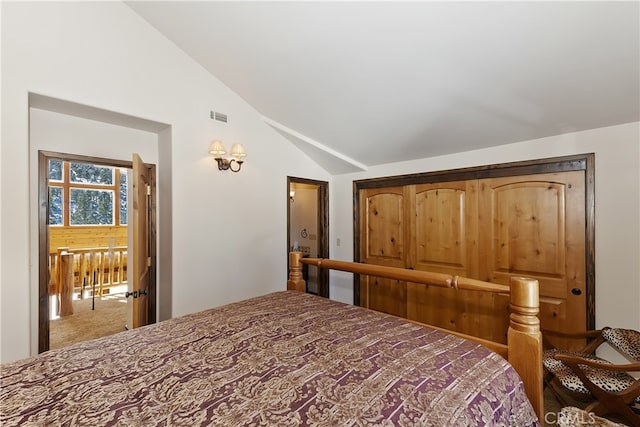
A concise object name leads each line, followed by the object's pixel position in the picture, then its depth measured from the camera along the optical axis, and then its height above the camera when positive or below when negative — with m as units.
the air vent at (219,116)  3.08 +1.07
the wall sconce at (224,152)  2.91 +0.63
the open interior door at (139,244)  2.35 -0.25
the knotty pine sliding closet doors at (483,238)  2.42 -0.26
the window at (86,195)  5.50 +0.41
